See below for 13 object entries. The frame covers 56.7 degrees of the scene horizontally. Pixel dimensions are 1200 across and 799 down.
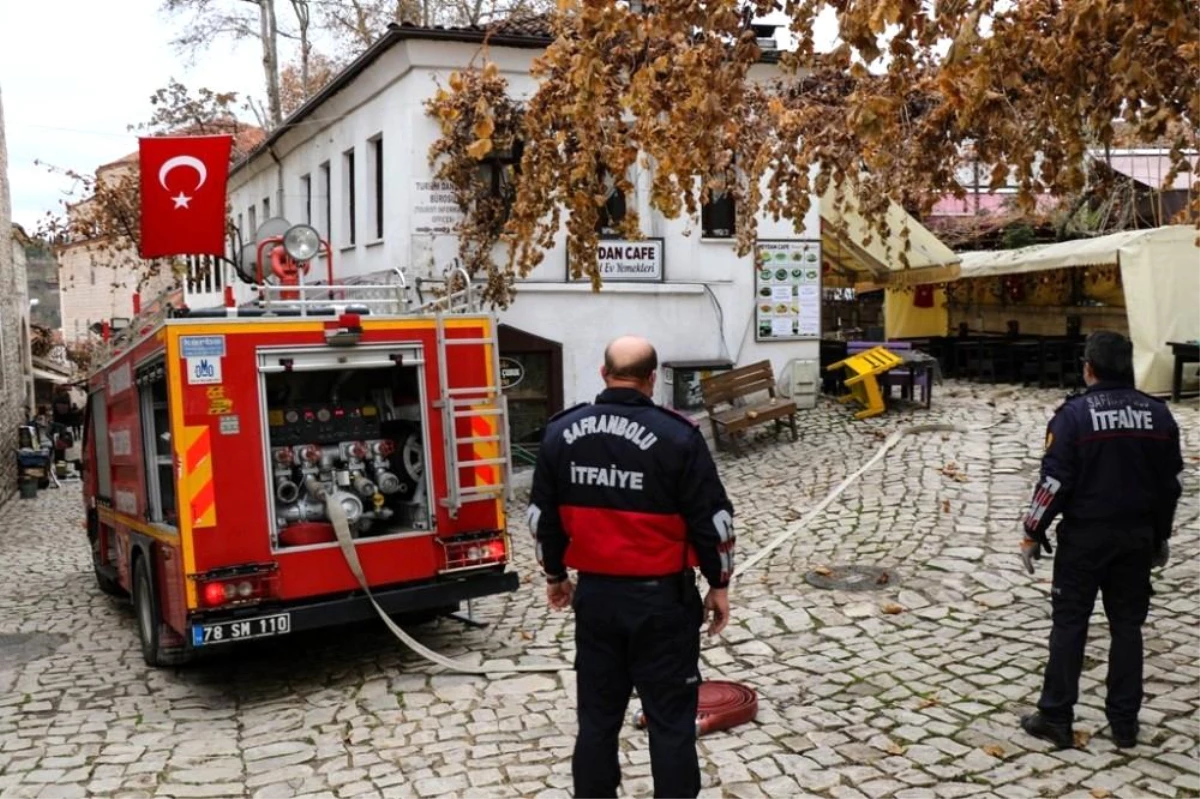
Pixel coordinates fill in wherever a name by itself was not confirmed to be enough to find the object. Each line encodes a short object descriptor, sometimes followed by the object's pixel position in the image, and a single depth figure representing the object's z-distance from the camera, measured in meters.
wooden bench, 15.38
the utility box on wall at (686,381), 16.95
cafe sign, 16.84
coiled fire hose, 5.92
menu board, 17.84
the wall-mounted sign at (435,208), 16.09
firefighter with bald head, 4.28
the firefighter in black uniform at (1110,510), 5.16
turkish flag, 11.86
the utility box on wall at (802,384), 17.86
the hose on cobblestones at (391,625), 7.12
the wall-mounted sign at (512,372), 16.56
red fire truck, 6.79
